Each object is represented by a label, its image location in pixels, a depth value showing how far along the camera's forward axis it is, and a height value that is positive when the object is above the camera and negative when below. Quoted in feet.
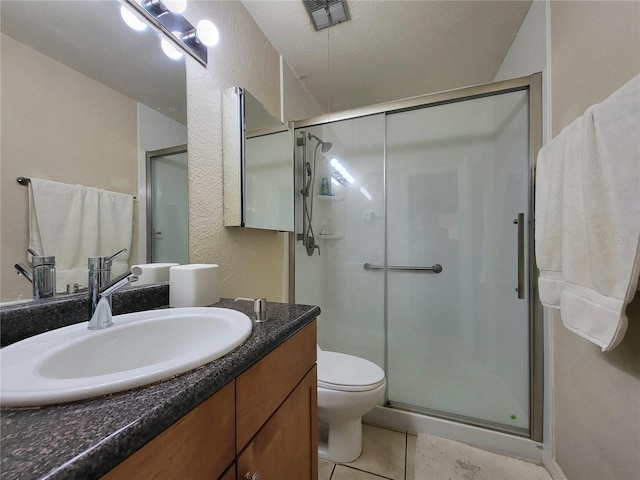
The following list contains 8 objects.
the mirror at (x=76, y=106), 1.88 +1.20
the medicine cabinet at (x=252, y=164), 3.97 +1.27
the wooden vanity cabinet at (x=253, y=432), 1.16 -1.17
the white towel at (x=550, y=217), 3.12 +0.26
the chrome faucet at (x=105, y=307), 1.95 -0.53
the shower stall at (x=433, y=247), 4.70 -0.22
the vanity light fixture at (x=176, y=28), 2.90 +2.61
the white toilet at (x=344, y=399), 3.80 -2.40
